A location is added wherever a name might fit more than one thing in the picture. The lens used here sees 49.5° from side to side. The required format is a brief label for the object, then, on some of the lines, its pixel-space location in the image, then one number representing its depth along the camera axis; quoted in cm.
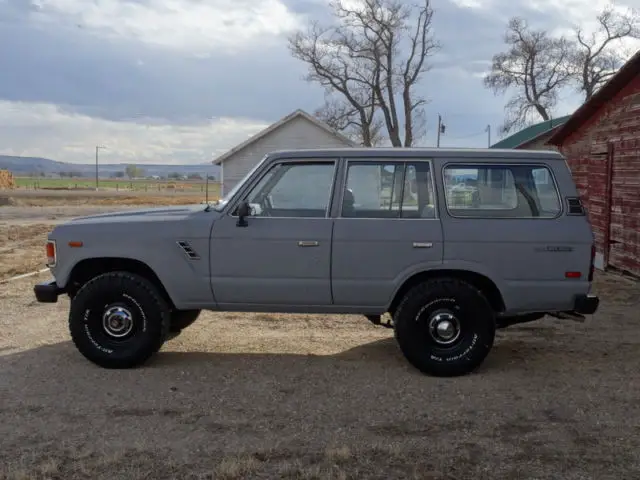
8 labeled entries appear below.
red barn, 1183
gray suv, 594
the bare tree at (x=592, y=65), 5150
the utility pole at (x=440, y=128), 4070
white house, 3488
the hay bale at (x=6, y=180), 7394
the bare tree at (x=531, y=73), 5412
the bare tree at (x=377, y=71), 4891
